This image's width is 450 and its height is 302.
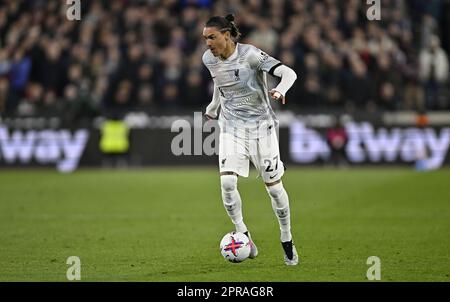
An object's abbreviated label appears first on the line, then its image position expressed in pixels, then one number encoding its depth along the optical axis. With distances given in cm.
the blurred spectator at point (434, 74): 4787
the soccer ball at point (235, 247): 1878
